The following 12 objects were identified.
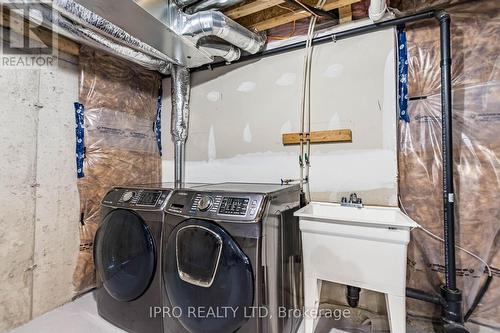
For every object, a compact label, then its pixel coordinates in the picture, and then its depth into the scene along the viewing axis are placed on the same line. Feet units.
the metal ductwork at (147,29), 4.71
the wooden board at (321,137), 5.93
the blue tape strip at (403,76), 5.53
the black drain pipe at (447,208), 4.48
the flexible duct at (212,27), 5.33
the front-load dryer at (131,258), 4.72
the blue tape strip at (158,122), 8.84
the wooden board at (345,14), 5.86
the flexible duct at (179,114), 7.93
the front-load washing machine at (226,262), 3.84
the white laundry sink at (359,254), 4.01
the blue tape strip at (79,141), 6.50
